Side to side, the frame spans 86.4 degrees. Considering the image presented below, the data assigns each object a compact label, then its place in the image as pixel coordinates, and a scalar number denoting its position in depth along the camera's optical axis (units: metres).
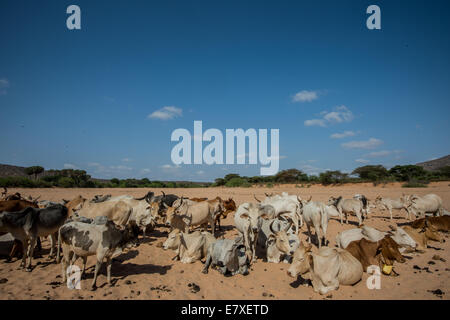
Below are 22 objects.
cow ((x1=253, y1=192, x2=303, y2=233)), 11.91
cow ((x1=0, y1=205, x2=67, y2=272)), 6.62
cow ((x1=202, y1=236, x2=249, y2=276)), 7.13
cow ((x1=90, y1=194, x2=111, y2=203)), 10.71
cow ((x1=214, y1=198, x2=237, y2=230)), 16.73
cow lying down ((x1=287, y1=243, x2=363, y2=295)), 5.81
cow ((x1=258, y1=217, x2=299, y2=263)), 7.56
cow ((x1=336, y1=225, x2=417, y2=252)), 7.68
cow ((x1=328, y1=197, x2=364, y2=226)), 13.25
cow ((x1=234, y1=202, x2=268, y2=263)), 8.09
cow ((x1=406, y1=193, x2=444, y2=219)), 13.16
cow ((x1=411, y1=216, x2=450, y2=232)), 10.47
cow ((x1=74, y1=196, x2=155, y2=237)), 9.62
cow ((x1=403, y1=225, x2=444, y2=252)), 9.13
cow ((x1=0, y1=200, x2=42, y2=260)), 7.57
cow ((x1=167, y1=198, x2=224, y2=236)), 9.73
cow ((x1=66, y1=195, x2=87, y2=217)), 10.33
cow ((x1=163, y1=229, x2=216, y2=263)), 8.09
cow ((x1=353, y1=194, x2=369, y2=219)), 14.00
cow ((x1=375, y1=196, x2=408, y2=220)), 14.99
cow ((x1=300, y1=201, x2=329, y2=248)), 9.23
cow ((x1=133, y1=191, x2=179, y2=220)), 12.33
